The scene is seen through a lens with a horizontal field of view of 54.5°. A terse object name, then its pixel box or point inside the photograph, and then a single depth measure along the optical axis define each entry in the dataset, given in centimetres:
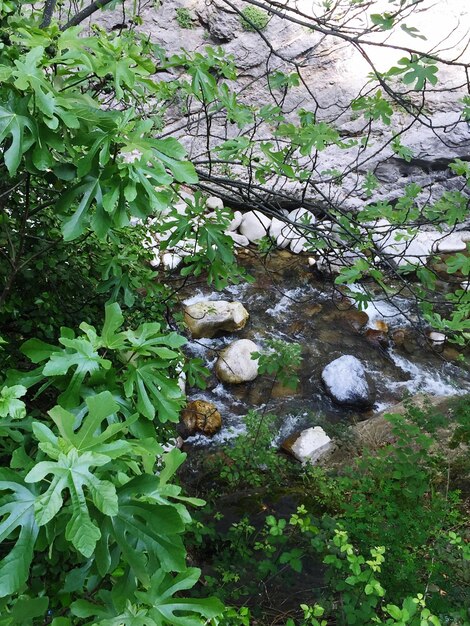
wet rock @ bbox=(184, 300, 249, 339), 603
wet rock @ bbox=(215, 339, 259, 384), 562
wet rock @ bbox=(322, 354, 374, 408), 566
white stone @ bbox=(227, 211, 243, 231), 877
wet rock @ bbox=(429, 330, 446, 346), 685
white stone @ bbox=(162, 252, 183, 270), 672
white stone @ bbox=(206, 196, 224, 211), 877
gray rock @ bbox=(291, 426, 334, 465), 467
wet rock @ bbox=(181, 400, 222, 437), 488
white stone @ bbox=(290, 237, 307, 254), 816
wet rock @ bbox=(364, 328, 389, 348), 668
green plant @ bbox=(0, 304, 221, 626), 90
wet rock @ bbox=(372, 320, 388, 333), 687
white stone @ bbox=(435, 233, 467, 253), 897
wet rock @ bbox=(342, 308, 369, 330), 689
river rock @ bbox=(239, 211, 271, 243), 855
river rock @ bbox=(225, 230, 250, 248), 834
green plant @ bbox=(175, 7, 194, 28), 1078
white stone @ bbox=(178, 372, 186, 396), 480
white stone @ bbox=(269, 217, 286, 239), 855
